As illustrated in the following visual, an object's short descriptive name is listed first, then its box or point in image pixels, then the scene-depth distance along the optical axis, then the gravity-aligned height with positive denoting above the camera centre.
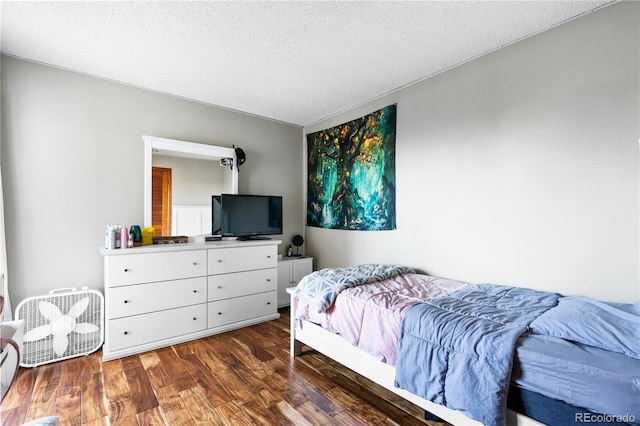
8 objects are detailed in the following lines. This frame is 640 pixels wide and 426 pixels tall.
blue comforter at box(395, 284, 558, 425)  1.25 -0.67
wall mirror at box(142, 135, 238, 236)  2.93 +0.32
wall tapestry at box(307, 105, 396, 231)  3.03 +0.45
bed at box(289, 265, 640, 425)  1.11 -0.65
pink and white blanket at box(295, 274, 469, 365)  1.71 -0.64
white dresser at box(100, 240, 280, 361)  2.40 -0.76
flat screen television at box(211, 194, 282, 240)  3.24 -0.04
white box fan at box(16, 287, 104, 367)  2.30 -0.96
